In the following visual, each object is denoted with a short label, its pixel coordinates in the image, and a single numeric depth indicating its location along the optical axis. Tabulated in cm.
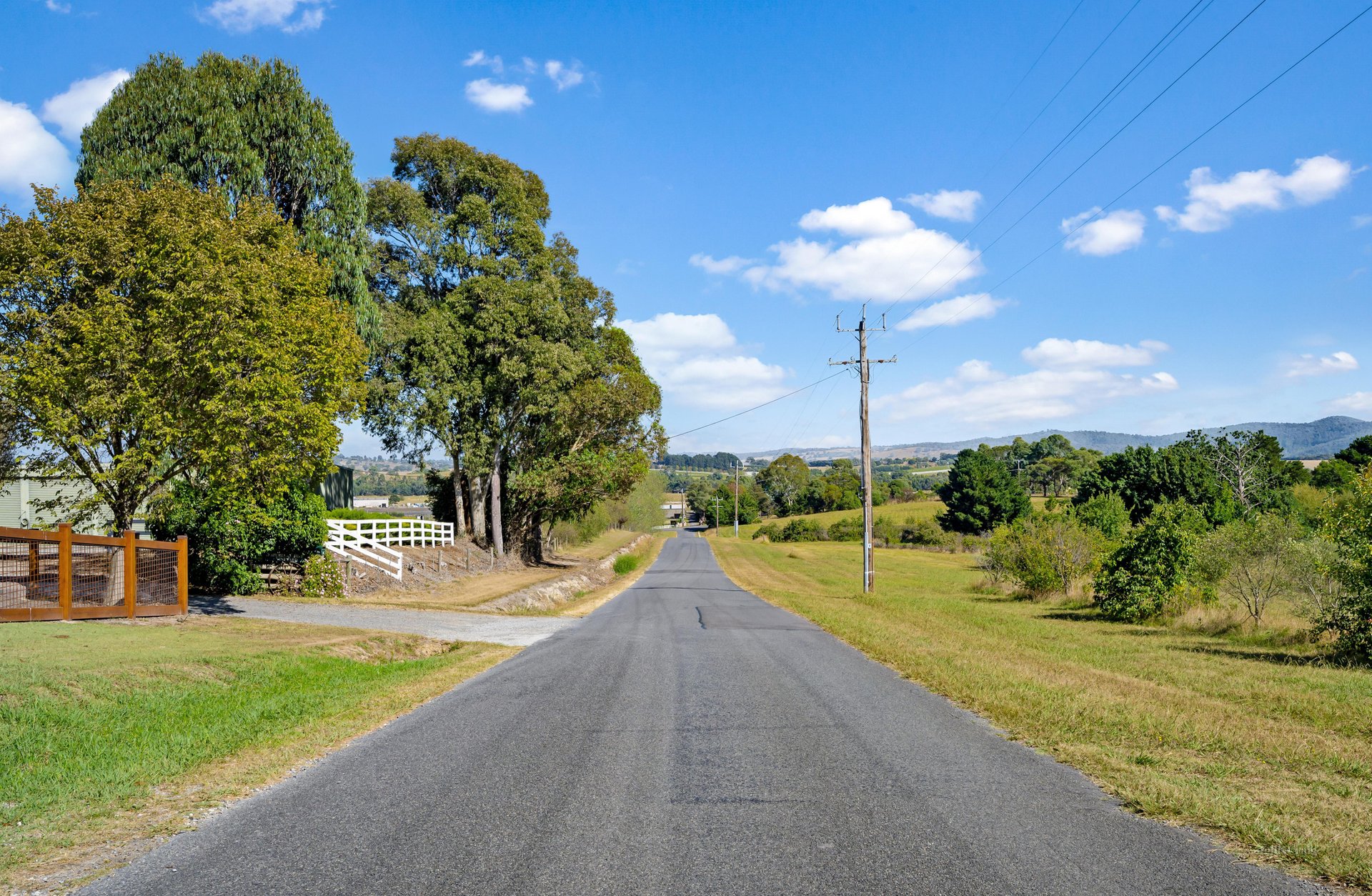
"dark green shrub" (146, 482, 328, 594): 2186
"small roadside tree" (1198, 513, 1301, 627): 1910
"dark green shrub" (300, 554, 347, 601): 2416
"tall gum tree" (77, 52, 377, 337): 2586
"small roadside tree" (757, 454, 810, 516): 16812
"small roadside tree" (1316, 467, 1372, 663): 1498
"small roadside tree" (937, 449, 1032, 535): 8938
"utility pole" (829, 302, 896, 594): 3178
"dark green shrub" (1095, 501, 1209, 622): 2319
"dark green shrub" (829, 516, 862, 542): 10101
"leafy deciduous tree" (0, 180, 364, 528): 1585
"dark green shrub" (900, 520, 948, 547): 8659
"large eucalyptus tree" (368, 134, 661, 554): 3875
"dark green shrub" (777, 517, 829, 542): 10450
